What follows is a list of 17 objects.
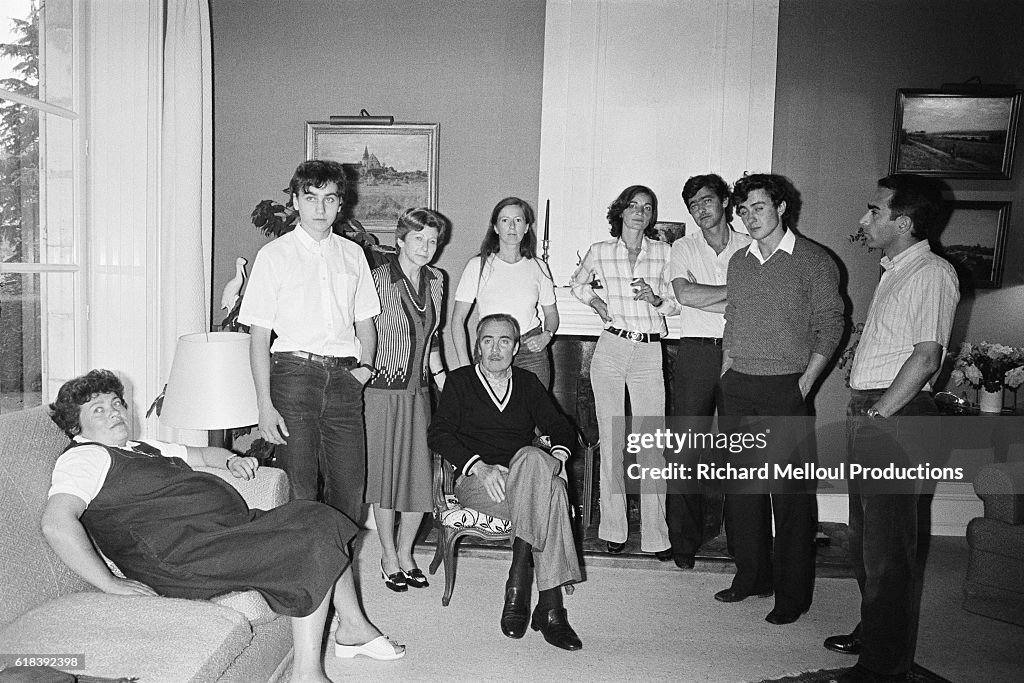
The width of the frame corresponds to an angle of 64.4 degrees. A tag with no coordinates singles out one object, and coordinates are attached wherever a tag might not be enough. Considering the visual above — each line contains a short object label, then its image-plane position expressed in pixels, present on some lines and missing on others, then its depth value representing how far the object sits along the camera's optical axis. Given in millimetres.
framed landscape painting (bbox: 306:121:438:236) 4441
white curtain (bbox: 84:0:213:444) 3352
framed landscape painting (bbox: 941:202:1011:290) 4277
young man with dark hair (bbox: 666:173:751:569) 3783
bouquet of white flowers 4012
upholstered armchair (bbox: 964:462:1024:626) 3166
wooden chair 3139
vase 4023
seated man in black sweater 2926
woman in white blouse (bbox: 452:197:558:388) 3717
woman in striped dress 3312
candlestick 4422
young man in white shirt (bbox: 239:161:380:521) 2723
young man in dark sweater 3043
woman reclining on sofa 2123
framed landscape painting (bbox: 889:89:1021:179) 4230
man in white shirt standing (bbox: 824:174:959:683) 2508
